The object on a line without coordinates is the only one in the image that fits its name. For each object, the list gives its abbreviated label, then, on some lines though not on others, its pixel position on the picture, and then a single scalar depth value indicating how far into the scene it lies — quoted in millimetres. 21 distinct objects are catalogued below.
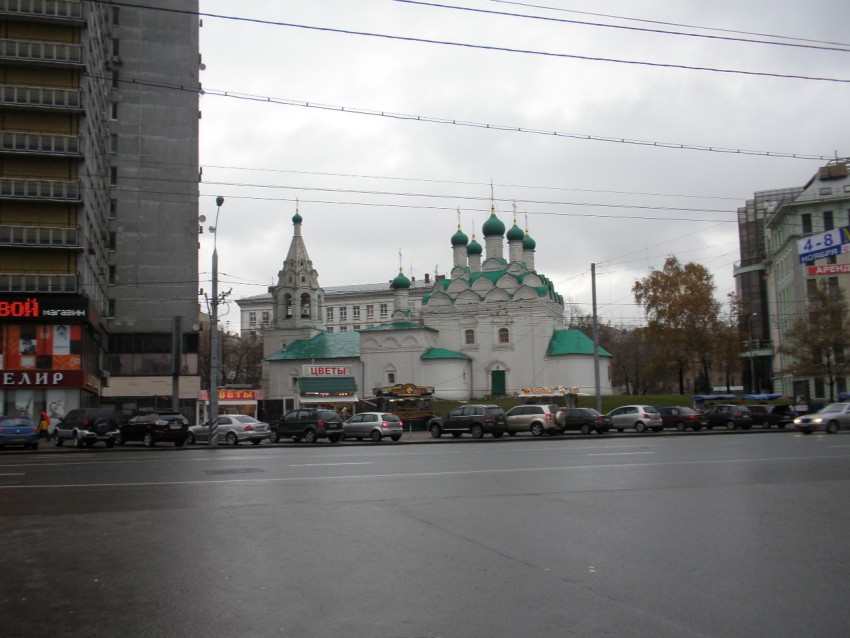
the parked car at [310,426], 34938
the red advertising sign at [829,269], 27234
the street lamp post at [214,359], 31539
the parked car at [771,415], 42594
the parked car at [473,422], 36688
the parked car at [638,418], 40500
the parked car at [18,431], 29859
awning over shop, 61031
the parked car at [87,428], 32719
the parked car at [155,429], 32750
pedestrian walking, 37906
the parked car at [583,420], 38375
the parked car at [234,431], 34625
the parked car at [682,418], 41875
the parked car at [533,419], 37594
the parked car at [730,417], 41938
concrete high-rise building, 39875
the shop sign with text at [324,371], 62625
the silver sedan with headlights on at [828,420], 33219
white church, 68000
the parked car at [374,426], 35062
